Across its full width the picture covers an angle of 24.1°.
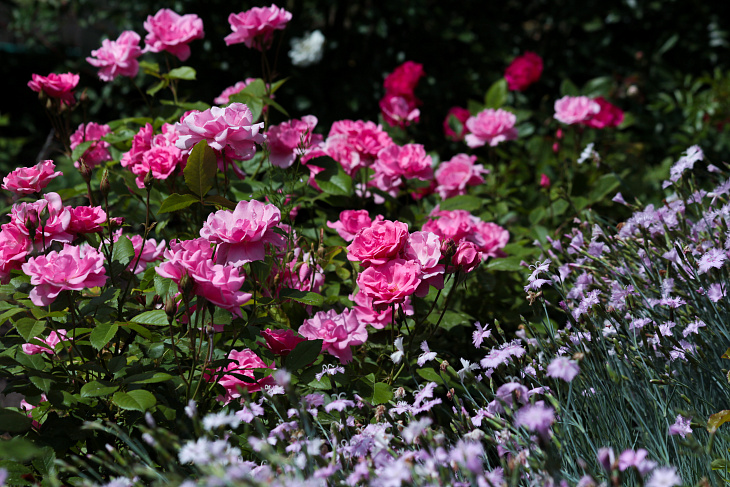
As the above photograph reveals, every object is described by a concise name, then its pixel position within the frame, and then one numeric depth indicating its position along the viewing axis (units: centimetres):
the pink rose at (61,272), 159
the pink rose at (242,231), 162
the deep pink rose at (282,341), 171
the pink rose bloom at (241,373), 168
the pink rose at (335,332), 171
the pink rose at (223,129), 167
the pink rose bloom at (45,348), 171
